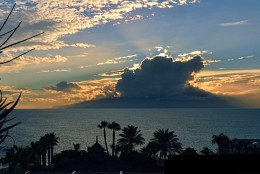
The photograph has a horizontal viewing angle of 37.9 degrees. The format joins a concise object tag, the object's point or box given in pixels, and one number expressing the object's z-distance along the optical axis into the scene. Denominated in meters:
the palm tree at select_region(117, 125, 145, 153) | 91.31
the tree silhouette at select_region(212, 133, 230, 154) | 94.06
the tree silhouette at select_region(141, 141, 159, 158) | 89.61
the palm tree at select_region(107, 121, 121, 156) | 92.84
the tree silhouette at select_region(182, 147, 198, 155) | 72.97
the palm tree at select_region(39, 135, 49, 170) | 88.00
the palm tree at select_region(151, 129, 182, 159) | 89.69
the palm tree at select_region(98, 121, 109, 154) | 95.19
